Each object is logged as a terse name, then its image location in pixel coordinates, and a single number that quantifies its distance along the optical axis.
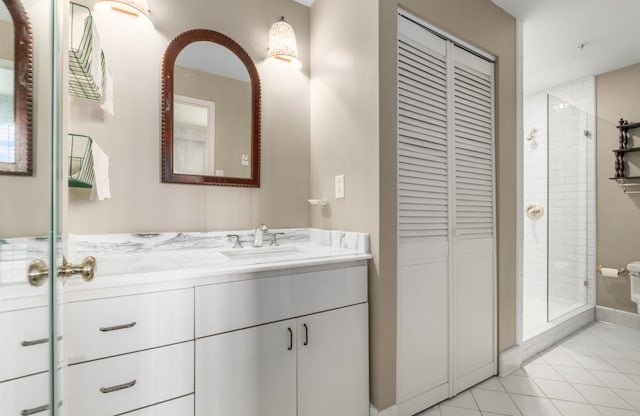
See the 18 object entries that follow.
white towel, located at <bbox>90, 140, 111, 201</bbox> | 1.31
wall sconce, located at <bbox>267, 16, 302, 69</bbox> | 1.84
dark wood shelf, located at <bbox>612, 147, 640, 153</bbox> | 2.77
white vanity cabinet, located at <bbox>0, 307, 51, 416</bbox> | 0.52
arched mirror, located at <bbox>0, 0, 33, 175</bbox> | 0.48
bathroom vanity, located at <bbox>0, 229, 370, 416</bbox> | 0.94
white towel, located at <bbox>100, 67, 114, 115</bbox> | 1.36
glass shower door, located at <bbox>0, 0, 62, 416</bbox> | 0.50
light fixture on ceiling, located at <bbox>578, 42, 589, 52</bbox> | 2.52
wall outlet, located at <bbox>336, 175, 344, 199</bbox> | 1.73
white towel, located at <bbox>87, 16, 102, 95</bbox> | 1.15
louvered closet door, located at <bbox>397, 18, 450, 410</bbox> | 1.60
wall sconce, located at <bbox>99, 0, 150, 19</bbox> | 1.43
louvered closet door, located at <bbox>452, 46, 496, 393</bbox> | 1.84
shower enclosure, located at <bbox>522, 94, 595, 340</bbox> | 2.76
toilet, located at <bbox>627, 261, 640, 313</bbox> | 2.63
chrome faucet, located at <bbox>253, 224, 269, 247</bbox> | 1.76
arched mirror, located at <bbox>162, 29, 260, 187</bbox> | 1.59
